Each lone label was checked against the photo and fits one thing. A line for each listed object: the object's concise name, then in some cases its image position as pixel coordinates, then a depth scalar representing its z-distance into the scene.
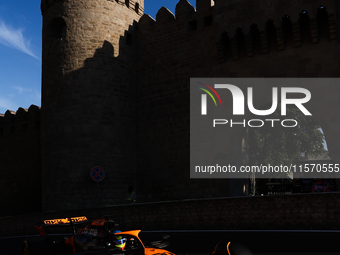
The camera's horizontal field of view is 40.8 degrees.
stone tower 17.64
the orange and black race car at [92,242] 5.80
